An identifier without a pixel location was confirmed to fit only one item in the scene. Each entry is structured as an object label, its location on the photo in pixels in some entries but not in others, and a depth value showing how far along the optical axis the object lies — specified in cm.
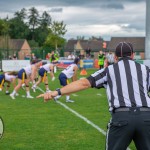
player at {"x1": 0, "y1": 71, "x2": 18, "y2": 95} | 1750
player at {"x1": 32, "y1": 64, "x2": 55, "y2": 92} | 1888
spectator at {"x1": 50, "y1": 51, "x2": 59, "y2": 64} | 3454
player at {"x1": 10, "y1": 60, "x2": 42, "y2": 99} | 1636
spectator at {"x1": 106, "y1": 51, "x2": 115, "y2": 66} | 3285
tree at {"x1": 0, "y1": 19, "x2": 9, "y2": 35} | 9525
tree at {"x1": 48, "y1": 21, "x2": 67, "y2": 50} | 7825
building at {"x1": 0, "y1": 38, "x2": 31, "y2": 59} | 4677
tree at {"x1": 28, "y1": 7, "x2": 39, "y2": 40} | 12341
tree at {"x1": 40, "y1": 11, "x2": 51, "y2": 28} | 12631
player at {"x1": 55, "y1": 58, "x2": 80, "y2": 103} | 1530
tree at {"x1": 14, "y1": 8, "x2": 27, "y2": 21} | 12120
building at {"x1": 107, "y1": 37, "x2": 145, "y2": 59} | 9678
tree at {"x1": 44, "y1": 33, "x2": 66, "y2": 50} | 7850
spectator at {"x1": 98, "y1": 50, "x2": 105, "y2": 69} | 3439
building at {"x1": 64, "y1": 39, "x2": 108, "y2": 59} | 11350
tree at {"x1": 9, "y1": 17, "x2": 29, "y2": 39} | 11005
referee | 429
